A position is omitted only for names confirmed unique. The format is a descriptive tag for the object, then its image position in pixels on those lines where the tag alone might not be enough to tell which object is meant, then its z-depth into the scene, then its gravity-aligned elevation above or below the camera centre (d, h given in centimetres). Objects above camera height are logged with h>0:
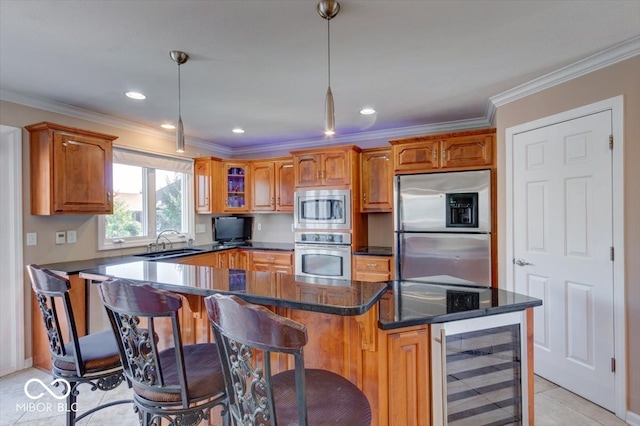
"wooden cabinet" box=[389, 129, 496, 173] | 344 +65
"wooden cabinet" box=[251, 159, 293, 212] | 485 +41
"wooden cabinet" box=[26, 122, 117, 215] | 296 +42
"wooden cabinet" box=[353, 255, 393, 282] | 391 -66
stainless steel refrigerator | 339 -14
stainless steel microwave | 414 +5
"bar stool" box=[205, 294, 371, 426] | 92 -53
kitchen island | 139 -59
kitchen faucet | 426 -30
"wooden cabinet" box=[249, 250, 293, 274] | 458 -67
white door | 236 -29
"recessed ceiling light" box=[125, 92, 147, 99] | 299 +109
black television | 516 -25
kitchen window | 381 +18
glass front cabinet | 498 +41
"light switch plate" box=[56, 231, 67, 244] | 323 -21
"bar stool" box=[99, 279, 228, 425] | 125 -63
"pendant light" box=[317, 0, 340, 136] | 170 +105
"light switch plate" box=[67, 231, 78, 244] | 331 -22
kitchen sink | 383 -47
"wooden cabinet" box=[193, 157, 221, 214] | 477 +45
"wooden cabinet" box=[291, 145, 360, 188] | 415 +60
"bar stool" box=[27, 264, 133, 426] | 162 -71
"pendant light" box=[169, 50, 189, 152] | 223 +62
